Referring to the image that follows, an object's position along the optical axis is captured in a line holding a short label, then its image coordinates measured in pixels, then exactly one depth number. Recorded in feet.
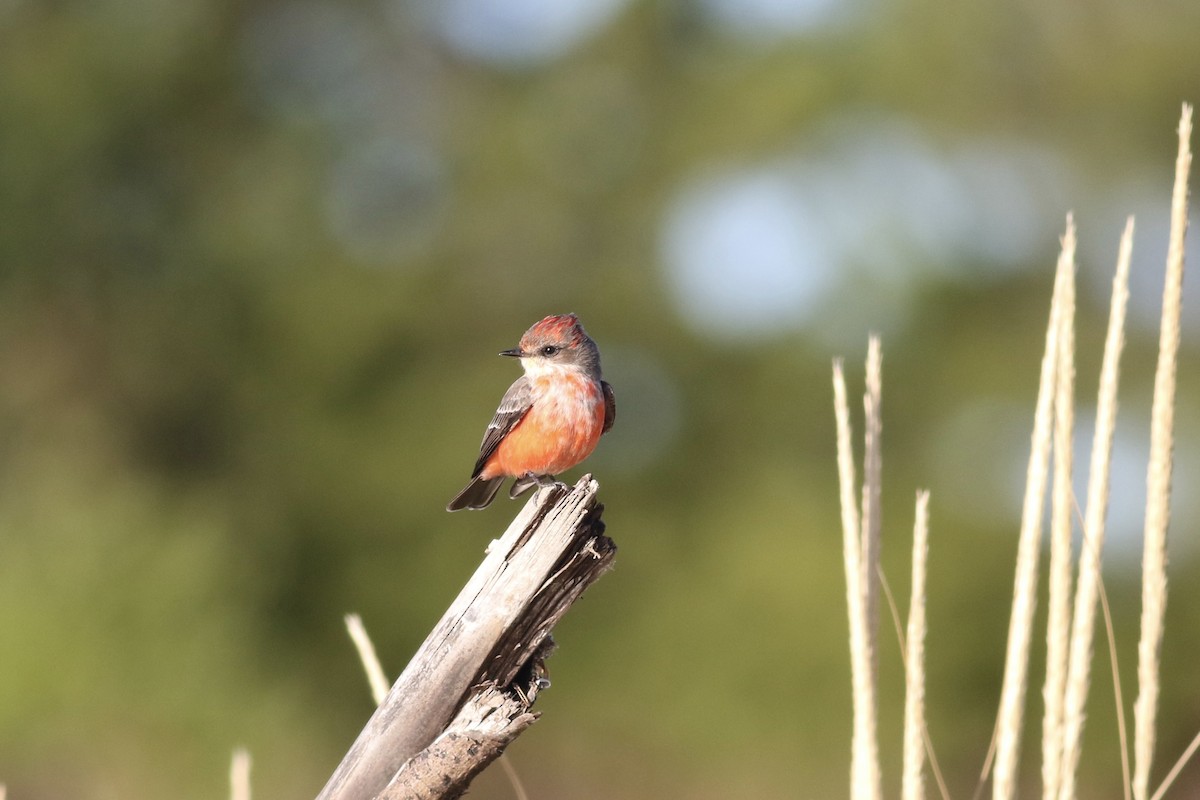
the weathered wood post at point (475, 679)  17.12
